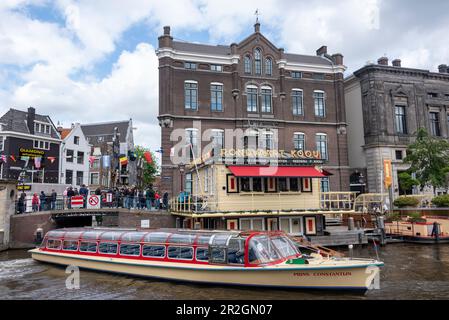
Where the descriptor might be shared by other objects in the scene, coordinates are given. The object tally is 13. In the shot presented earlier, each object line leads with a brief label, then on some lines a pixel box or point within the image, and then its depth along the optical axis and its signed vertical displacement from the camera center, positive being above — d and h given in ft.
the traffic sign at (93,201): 92.17 +1.15
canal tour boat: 44.29 -7.74
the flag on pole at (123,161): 123.54 +14.87
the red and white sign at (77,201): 91.58 +1.21
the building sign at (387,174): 125.70 +8.77
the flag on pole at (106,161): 130.31 +15.78
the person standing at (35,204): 93.61 +0.72
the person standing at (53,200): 93.06 +1.63
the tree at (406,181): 124.47 +6.12
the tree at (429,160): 118.93 +12.60
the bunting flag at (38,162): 117.40 +14.39
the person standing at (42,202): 93.04 +1.06
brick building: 124.26 +38.06
